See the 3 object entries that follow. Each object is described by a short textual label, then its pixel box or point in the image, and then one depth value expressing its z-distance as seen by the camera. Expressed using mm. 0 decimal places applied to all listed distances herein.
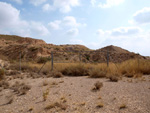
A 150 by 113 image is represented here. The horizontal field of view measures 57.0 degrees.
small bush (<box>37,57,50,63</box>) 29947
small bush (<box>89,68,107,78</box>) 11692
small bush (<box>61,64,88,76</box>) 13711
